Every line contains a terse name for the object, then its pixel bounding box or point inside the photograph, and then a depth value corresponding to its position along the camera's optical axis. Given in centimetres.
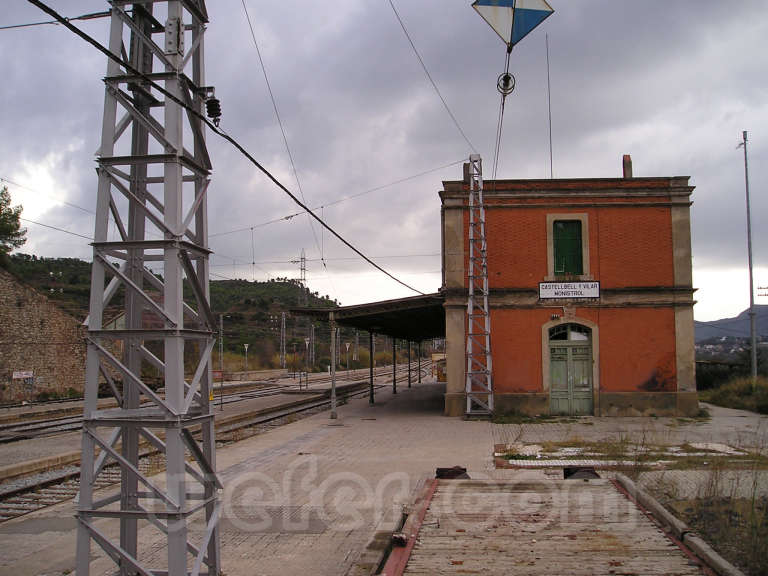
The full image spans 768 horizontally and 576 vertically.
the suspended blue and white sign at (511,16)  868
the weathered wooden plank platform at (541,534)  563
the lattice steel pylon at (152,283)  518
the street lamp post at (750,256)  2870
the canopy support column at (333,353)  2059
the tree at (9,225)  4841
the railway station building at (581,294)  2058
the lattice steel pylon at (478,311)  2000
